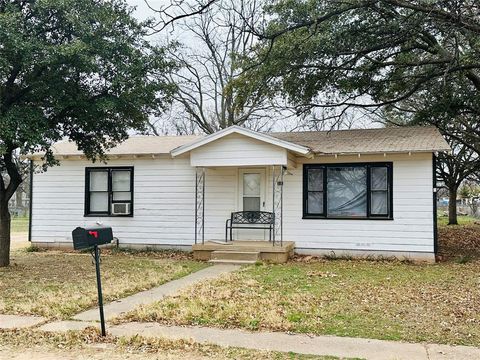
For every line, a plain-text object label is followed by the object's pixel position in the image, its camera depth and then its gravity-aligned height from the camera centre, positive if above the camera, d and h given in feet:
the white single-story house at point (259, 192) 41.83 +0.82
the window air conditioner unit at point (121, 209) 50.21 -0.97
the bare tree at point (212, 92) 97.35 +23.41
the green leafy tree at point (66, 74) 31.73 +9.21
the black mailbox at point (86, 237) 18.58 -1.49
